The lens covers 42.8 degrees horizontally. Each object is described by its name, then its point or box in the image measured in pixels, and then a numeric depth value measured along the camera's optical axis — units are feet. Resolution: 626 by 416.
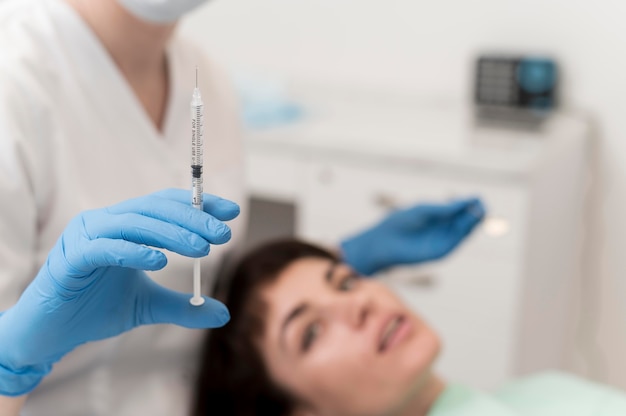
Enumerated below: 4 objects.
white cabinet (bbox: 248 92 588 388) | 4.77
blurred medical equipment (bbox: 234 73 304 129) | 5.93
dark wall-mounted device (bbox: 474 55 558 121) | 5.67
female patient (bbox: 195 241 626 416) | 3.45
